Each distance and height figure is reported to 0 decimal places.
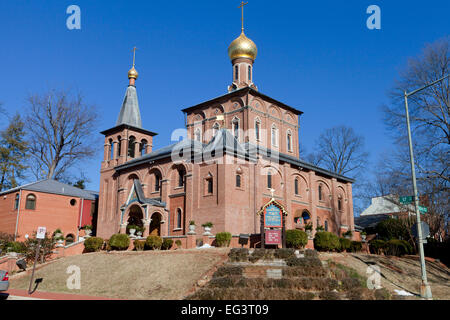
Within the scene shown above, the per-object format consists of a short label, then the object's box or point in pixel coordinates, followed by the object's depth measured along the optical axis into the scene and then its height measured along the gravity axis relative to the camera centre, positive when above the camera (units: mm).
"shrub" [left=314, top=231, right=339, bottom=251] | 23266 +125
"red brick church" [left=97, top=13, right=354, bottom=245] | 27969 +5492
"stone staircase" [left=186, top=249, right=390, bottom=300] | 13938 -1341
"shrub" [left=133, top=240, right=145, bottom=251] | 25345 -130
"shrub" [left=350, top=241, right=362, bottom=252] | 26214 -137
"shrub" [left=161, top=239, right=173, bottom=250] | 24578 -59
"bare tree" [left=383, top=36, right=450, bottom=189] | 24594 +7773
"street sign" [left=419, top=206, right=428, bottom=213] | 15711 +1337
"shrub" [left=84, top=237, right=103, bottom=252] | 28000 -91
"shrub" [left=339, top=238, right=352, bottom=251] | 25406 -12
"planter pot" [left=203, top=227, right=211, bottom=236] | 23953 +767
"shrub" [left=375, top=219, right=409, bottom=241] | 33650 +1229
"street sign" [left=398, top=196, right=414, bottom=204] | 15873 +1745
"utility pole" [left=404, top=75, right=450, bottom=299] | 14836 +42
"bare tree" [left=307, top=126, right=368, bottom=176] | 50503 +10408
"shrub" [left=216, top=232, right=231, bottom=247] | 23094 +236
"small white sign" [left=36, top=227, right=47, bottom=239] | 17081 +436
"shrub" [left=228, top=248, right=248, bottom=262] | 18047 -513
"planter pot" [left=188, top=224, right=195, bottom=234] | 24217 +883
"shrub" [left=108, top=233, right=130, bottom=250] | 25828 +50
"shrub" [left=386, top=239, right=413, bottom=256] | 27656 -266
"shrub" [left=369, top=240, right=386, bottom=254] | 27797 -139
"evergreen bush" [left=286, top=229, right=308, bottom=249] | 22188 +247
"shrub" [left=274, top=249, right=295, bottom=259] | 18172 -423
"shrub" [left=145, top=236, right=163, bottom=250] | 24453 +55
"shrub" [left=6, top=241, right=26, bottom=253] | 26953 -313
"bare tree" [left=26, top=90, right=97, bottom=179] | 42375 +10407
